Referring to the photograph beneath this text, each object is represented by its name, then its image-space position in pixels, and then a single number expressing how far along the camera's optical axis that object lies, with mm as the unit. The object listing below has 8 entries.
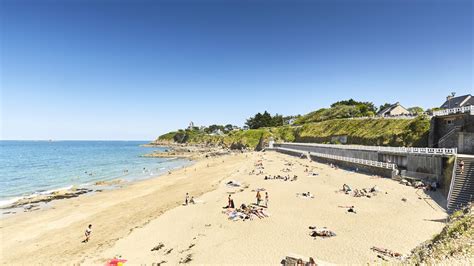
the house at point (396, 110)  59344
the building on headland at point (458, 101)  38438
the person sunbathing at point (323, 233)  13133
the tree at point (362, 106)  79725
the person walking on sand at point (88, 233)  16138
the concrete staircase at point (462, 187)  16156
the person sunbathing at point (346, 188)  22622
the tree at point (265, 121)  125875
